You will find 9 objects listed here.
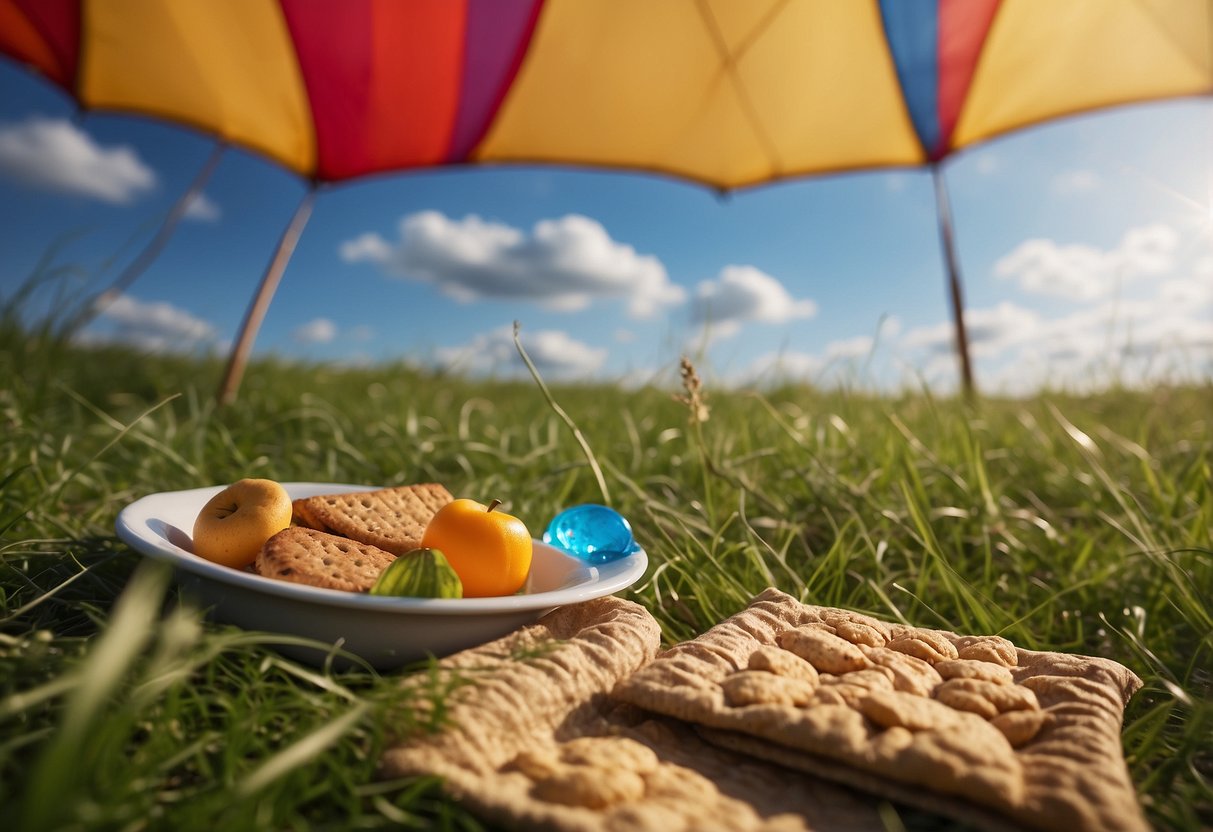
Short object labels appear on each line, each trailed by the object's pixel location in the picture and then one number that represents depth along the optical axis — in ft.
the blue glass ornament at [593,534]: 1.39
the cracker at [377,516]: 1.32
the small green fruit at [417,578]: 1.04
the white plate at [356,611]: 0.99
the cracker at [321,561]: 1.08
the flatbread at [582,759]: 0.78
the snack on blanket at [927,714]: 0.81
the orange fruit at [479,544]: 1.17
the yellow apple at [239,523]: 1.22
